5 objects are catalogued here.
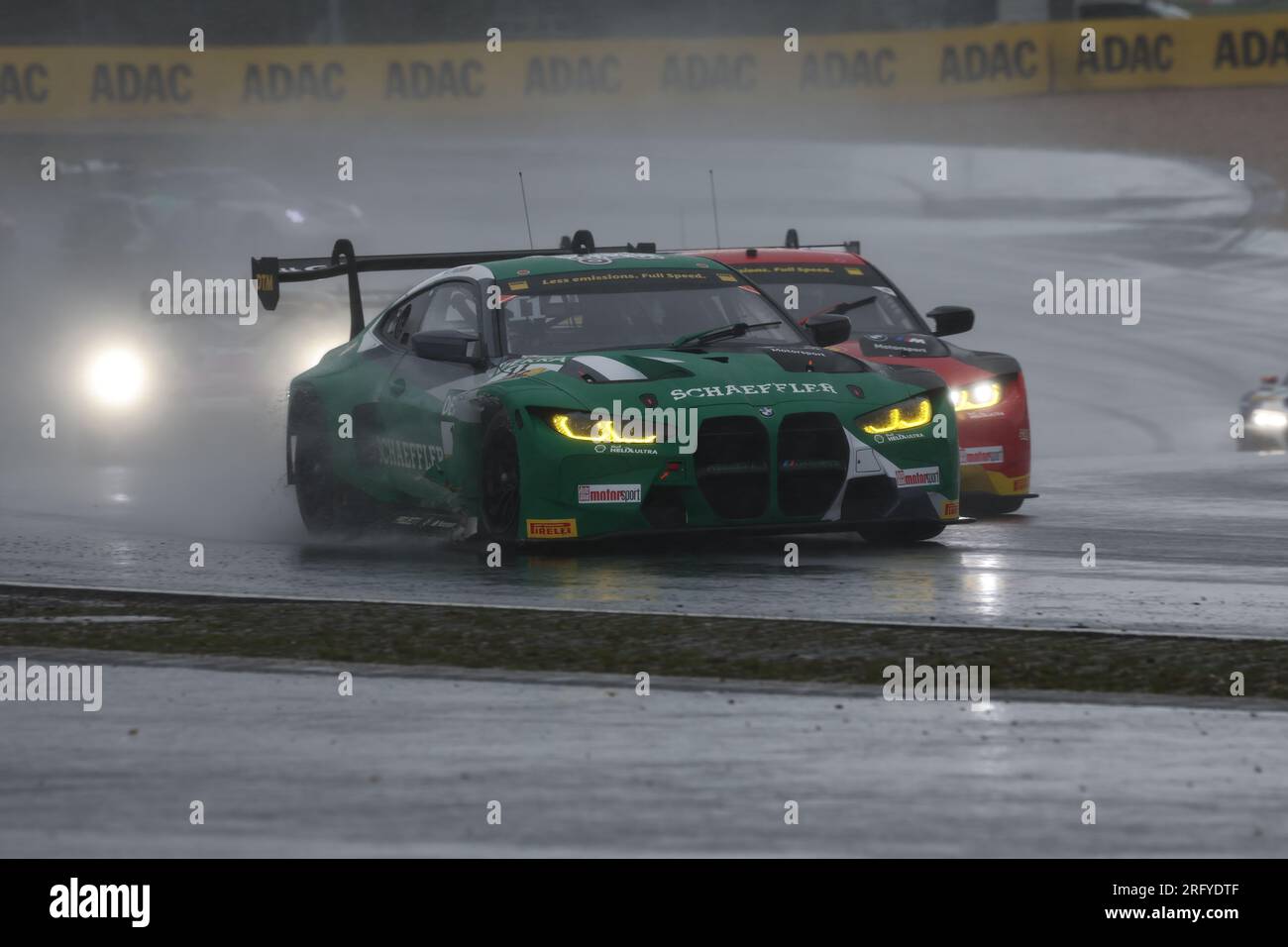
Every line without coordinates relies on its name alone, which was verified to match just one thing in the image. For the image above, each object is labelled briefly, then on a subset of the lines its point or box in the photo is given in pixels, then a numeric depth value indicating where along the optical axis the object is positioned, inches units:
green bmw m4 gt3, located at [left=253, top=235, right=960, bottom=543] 408.2
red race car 489.7
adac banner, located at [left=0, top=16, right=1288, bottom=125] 1609.3
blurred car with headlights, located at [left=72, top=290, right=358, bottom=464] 785.6
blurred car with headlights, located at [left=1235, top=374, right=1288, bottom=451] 768.3
